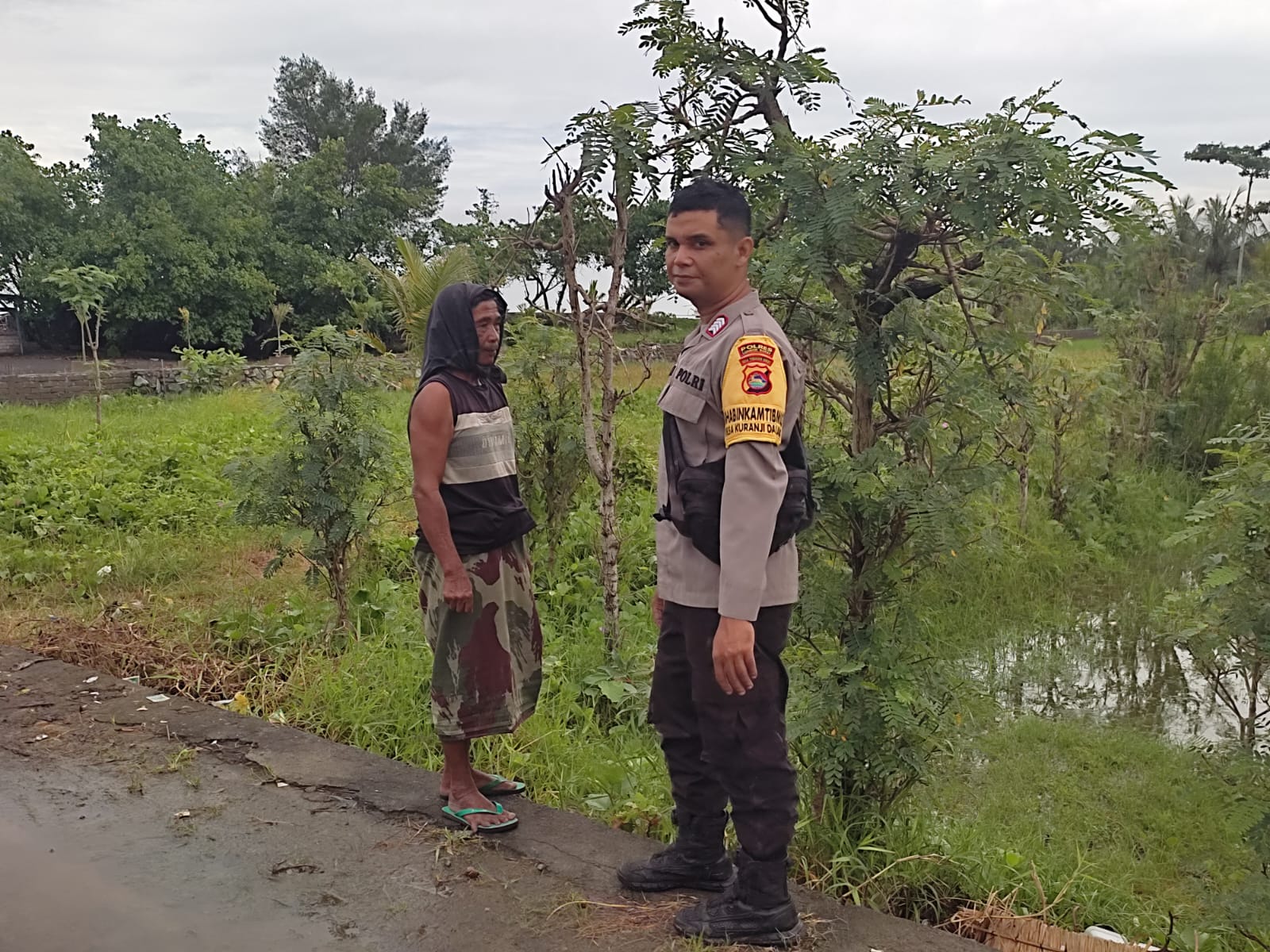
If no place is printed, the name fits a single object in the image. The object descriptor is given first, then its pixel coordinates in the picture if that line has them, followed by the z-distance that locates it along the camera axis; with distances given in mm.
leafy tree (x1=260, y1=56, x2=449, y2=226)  29953
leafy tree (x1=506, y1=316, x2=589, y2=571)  5637
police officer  2213
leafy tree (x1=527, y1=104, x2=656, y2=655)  3086
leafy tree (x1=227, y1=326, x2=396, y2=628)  4629
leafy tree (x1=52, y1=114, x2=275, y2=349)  19484
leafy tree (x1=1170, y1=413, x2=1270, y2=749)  2992
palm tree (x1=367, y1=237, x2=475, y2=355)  8578
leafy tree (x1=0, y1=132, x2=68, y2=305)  19625
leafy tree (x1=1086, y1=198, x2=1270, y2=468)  9852
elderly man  2928
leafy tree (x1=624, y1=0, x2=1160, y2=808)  2639
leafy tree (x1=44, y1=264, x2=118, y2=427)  12938
